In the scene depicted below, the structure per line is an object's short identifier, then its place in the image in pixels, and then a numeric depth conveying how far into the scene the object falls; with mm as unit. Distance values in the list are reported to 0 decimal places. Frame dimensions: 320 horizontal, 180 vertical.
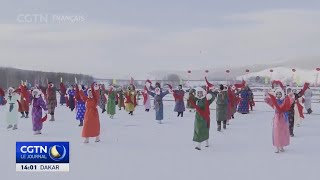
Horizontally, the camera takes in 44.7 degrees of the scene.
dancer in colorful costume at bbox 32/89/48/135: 10867
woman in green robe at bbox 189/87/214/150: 8547
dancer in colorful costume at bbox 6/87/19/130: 12242
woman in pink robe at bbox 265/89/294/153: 8219
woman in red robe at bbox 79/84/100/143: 9312
